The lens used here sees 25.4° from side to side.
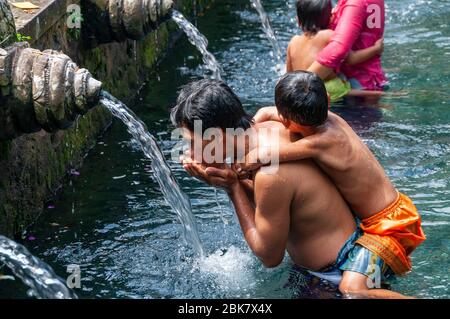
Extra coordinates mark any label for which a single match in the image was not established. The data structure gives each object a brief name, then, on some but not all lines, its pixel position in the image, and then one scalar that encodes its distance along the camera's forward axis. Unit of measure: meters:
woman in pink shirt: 7.23
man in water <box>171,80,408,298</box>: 4.61
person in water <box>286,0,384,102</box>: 7.20
